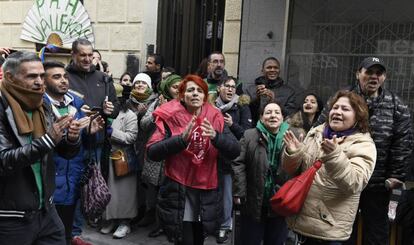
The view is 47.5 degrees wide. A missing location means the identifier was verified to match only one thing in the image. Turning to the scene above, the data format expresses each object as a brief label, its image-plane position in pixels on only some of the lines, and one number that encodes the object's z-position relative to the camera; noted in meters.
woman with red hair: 3.81
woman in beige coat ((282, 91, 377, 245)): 3.05
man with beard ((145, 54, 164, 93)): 6.63
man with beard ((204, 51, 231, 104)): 5.51
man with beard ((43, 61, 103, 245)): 3.80
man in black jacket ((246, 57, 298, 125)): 5.32
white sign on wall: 8.48
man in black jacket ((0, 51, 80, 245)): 2.84
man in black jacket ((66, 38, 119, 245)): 4.35
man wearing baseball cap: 3.90
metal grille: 5.89
